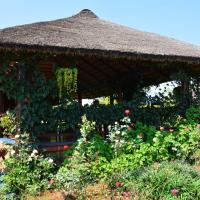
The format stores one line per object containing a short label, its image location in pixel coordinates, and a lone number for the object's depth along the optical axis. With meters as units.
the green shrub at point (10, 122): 8.45
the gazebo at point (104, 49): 8.37
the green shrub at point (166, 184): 6.36
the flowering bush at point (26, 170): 7.58
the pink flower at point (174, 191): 6.02
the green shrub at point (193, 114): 10.32
